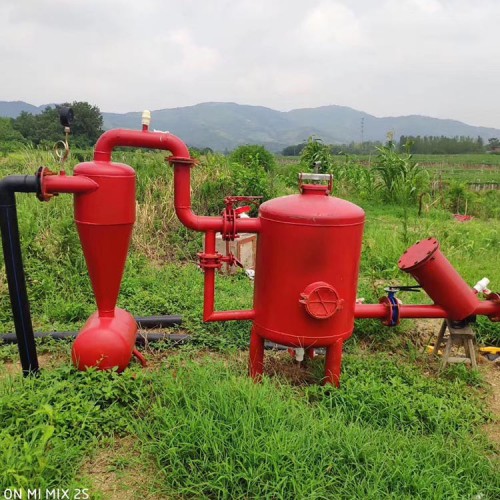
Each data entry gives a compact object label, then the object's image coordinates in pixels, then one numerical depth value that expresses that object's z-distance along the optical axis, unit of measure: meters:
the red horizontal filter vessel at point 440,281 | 3.21
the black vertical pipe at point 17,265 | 2.53
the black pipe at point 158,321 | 3.85
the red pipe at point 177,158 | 2.69
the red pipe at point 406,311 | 3.23
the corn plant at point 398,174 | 10.21
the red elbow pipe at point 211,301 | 2.90
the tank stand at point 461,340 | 3.35
